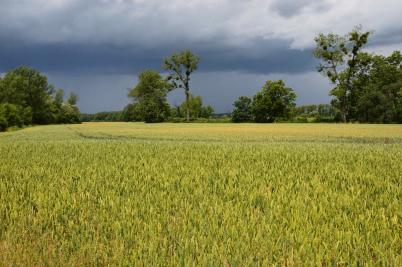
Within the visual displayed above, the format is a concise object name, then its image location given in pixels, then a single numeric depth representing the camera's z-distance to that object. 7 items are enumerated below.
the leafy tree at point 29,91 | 99.12
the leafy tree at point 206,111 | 168.88
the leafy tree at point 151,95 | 91.19
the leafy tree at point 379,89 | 80.94
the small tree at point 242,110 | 96.69
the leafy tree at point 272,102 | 96.11
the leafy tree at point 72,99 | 140.62
